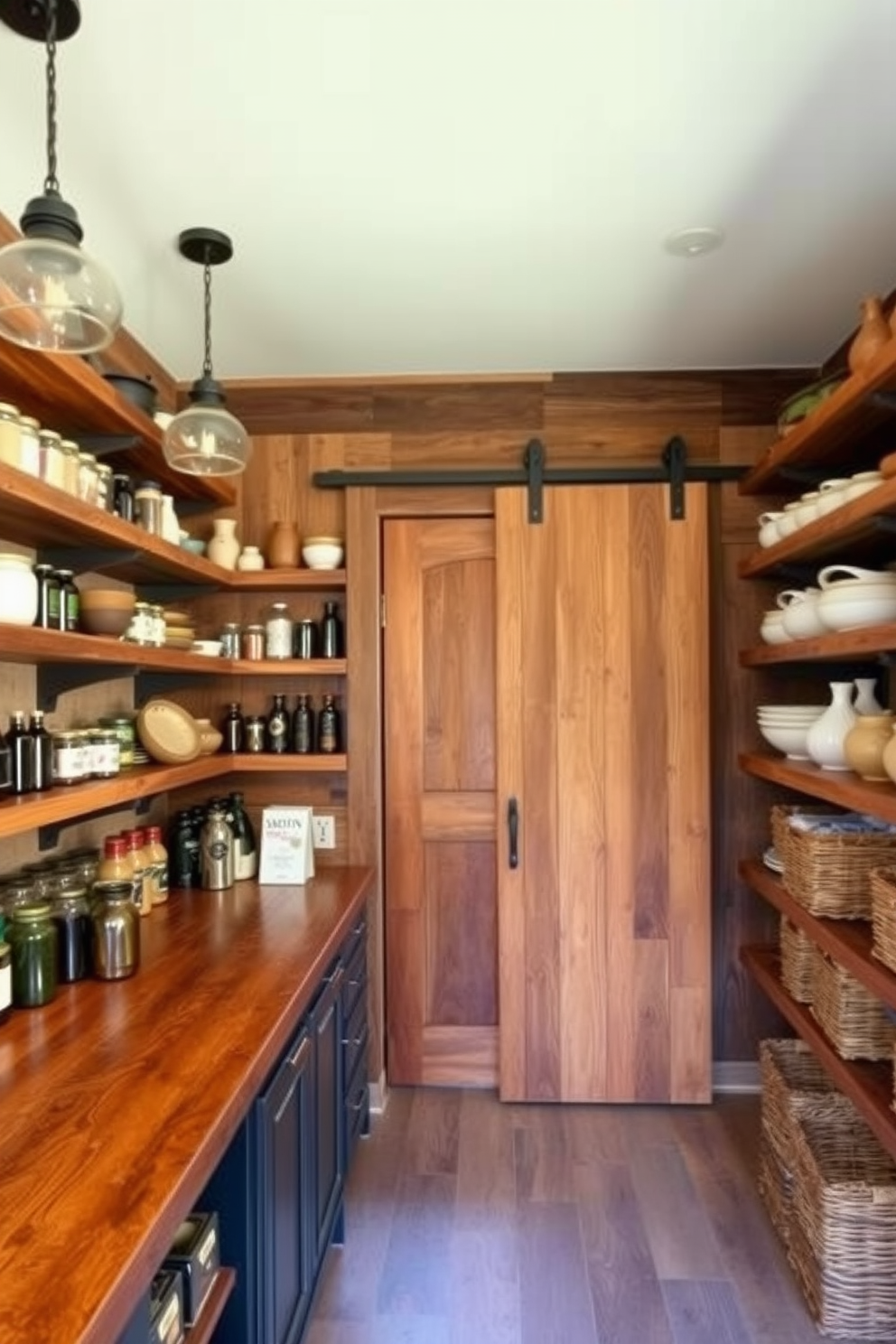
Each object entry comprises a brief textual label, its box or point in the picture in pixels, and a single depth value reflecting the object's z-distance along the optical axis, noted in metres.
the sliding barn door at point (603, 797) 2.60
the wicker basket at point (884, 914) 1.50
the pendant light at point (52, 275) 1.12
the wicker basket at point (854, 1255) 1.71
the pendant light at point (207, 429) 1.80
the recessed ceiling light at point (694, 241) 1.85
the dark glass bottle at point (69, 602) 1.72
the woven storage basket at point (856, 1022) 1.72
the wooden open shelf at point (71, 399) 1.58
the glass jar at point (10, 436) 1.46
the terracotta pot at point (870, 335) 1.69
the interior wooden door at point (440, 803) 2.73
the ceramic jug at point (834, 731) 1.92
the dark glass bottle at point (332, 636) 2.68
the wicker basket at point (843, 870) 1.85
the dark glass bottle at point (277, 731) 2.65
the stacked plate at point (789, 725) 2.17
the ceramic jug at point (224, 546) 2.62
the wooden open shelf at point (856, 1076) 1.50
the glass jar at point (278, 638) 2.66
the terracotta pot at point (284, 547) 2.67
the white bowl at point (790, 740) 2.18
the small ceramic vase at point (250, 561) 2.66
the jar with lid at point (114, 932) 1.66
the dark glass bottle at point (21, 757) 1.62
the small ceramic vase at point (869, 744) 1.69
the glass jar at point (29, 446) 1.51
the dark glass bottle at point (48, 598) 1.64
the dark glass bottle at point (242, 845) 2.46
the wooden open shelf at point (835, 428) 1.62
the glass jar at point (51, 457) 1.58
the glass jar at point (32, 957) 1.51
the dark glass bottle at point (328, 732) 2.68
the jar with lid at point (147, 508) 2.09
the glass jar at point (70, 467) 1.65
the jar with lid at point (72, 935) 1.64
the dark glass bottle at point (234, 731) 2.65
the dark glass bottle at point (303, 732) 2.67
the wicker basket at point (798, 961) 2.02
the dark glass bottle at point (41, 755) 1.66
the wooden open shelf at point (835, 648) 1.58
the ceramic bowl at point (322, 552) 2.66
